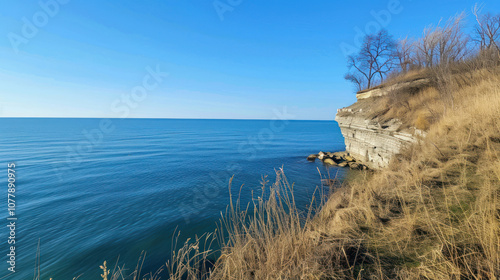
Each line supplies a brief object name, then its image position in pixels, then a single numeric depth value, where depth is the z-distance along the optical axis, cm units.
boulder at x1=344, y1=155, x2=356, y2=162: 2104
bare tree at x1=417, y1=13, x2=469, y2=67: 1191
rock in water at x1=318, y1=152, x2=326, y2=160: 2346
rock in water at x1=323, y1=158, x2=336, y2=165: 2110
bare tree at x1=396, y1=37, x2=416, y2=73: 1968
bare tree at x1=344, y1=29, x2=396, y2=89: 2797
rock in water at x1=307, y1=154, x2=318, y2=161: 2382
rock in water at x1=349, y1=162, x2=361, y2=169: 1863
